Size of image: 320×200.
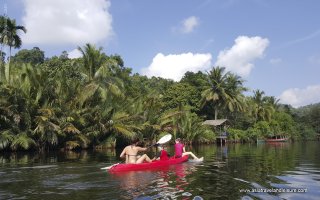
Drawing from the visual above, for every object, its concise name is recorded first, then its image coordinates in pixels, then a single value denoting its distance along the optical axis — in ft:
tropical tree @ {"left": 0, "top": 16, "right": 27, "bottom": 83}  137.08
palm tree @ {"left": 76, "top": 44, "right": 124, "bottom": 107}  103.80
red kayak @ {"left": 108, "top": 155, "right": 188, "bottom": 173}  46.16
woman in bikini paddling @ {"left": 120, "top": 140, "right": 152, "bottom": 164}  50.21
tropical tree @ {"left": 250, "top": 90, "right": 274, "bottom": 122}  221.46
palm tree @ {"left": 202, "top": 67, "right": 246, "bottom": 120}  175.94
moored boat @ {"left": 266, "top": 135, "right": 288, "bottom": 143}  217.97
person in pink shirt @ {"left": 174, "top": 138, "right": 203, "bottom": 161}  59.77
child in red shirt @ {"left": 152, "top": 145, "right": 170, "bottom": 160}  54.65
